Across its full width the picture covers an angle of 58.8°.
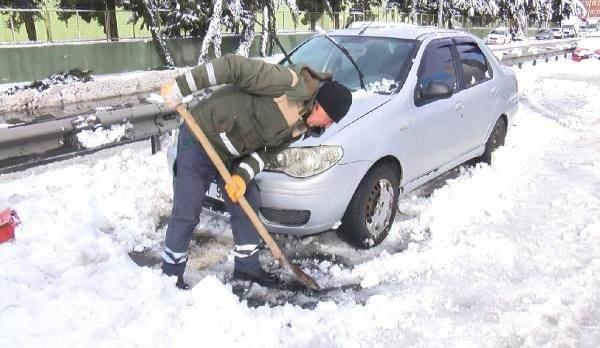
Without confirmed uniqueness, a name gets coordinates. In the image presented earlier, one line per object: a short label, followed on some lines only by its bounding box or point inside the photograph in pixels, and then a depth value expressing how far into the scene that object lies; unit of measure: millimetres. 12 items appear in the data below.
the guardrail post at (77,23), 16162
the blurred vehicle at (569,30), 46559
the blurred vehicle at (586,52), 23072
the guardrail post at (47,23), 15391
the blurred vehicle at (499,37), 35438
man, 3004
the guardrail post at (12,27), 14633
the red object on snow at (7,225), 3709
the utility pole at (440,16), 29827
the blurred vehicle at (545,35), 42656
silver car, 3676
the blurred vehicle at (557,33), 45544
